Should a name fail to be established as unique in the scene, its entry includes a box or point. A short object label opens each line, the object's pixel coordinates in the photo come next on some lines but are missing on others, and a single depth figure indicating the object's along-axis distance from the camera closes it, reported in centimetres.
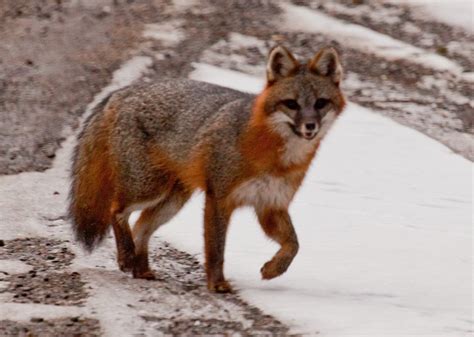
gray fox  1727
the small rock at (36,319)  1562
